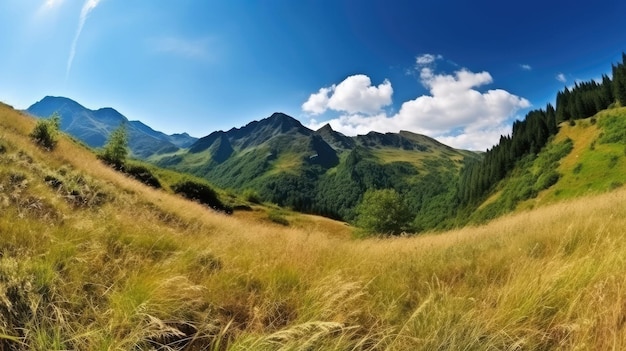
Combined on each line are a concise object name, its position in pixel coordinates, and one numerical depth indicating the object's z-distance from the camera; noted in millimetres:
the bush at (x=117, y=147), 42841
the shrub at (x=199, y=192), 60550
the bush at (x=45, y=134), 19391
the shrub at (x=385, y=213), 66562
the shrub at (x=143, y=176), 44850
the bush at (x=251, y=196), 109312
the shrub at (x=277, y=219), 66538
